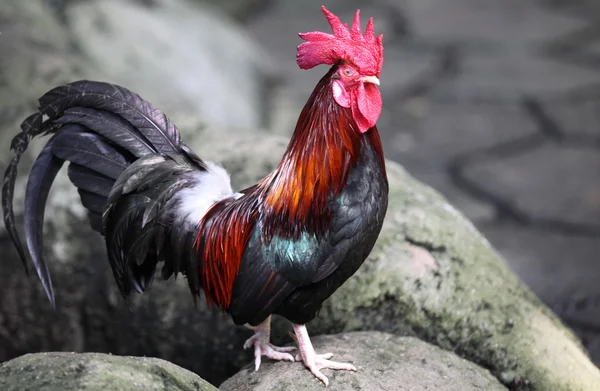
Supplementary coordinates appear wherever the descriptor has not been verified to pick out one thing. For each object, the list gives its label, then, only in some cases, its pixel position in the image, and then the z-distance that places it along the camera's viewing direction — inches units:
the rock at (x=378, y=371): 203.5
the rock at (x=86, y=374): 159.8
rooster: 197.9
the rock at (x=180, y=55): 418.3
